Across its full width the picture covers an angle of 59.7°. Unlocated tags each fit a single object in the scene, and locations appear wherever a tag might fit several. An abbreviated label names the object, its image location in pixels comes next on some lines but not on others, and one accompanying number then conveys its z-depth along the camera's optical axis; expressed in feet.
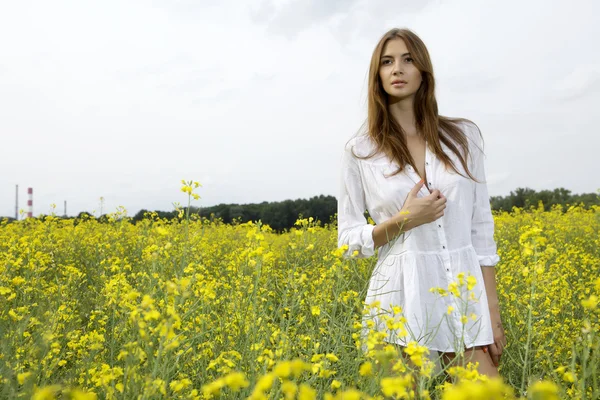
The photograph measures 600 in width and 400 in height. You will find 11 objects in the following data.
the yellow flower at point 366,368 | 3.12
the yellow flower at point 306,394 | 2.00
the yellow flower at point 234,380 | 2.29
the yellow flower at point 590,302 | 3.72
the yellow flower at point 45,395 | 2.44
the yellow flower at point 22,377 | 3.62
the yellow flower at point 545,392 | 1.81
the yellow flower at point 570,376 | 3.75
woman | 6.49
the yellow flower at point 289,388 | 2.12
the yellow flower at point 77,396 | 2.29
